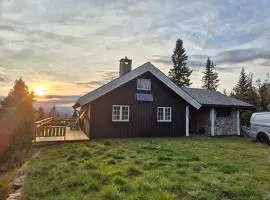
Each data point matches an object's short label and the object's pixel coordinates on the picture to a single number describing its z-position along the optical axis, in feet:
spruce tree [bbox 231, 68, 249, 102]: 93.69
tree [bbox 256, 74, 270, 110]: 72.91
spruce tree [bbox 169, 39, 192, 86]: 102.23
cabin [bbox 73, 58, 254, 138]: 34.93
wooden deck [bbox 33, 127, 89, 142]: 30.60
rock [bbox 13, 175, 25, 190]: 14.08
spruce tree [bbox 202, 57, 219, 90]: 128.02
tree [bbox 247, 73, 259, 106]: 76.36
